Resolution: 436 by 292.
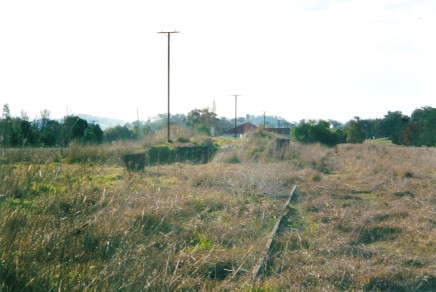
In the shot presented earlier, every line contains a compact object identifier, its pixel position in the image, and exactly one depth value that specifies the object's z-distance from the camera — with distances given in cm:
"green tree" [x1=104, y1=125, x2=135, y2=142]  3050
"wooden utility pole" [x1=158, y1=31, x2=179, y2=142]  4734
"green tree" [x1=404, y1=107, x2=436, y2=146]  5857
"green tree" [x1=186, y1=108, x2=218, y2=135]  8706
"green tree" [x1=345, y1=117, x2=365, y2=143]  8281
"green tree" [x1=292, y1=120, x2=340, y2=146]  5972
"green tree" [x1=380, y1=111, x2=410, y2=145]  7808
